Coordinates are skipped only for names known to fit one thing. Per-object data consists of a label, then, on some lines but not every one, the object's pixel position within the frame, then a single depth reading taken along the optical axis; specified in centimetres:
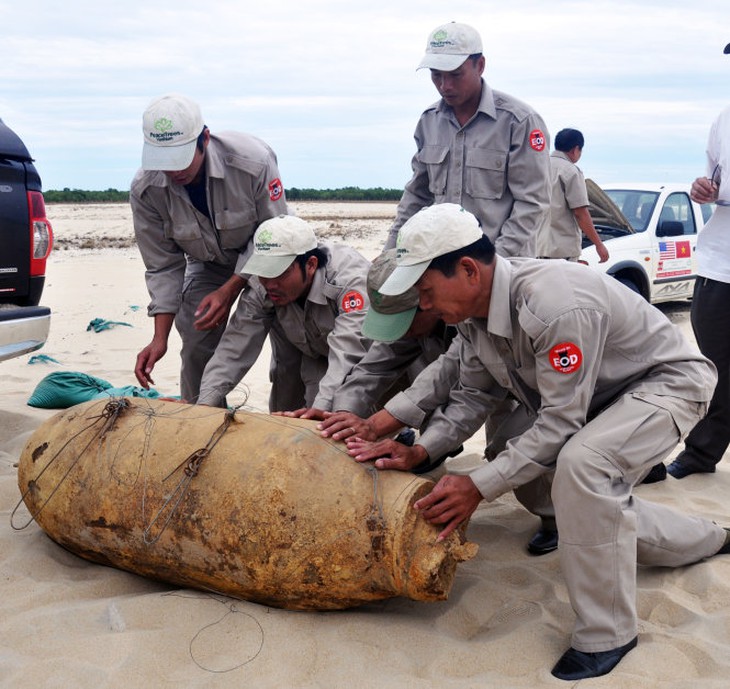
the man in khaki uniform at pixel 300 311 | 378
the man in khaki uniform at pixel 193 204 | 393
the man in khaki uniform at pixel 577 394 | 260
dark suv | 398
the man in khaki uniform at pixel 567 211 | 655
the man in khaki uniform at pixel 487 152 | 414
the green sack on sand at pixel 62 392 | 541
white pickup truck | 841
